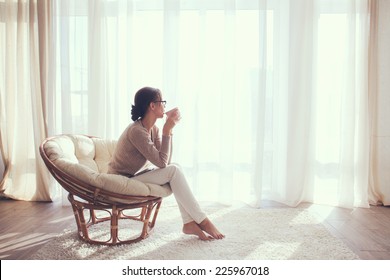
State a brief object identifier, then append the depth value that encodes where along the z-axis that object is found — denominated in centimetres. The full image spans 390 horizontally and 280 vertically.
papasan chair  223
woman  237
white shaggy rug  218
